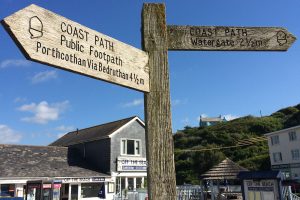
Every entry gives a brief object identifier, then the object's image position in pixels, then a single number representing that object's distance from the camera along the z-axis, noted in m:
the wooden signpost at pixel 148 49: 2.09
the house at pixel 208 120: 116.00
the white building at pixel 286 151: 44.50
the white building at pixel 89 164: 25.66
